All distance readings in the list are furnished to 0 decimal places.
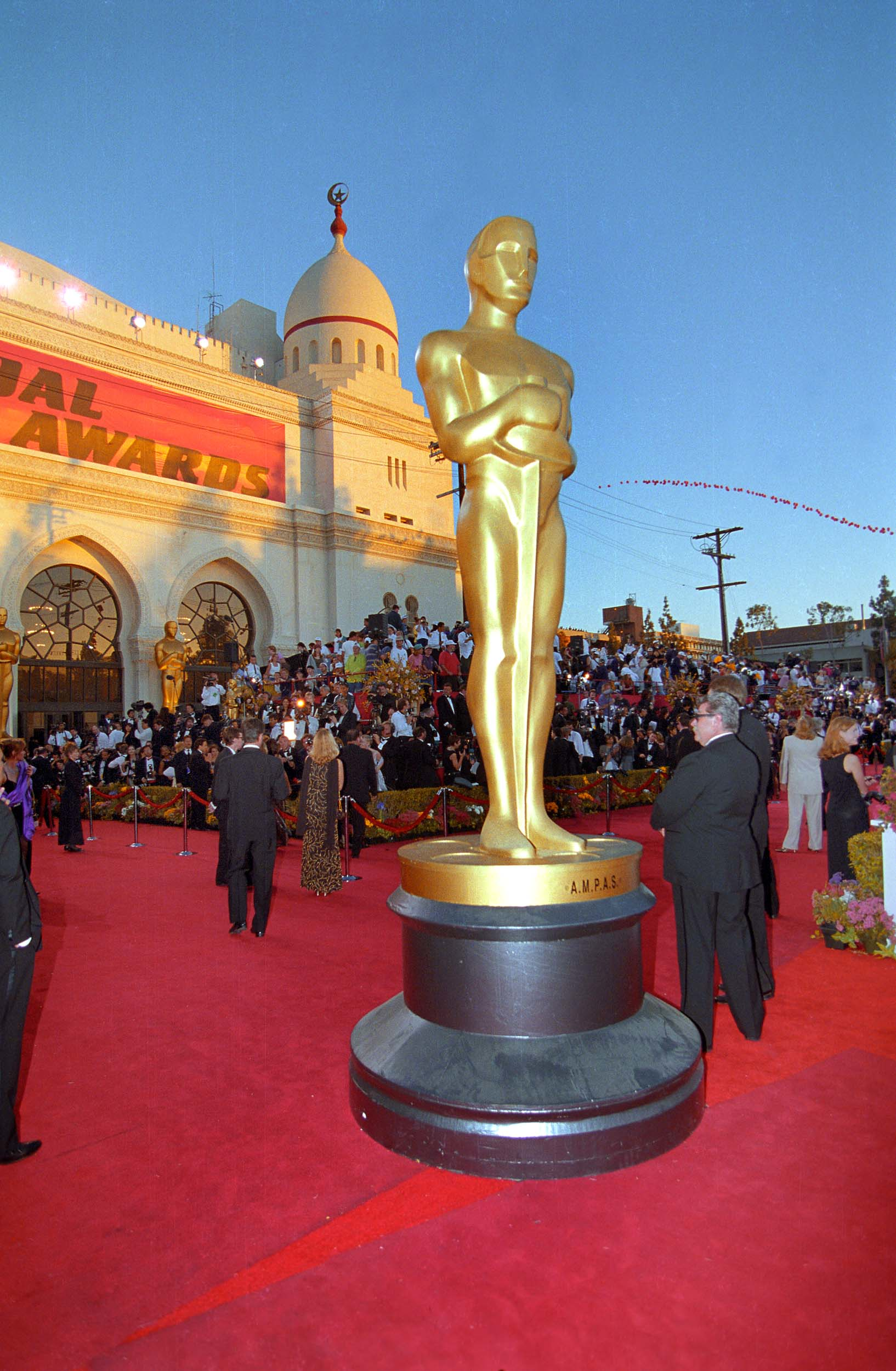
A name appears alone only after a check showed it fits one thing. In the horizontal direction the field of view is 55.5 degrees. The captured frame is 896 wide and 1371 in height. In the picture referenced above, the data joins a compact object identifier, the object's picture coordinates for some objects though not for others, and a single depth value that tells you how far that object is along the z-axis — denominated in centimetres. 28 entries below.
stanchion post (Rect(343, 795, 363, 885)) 989
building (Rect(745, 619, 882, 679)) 7162
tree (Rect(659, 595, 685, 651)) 3550
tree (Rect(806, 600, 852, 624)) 8819
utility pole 3981
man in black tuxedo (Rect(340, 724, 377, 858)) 1080
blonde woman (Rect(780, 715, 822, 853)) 982
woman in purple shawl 742
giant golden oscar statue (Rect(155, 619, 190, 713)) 2766
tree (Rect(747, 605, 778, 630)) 8344
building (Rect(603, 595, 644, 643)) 4928
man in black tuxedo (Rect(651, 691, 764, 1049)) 427
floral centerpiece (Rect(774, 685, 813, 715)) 2772
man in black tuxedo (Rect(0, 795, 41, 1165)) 343
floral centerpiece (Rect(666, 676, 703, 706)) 2397
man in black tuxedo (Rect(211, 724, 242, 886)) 745
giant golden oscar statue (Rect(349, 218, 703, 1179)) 326
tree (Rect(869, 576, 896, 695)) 4788
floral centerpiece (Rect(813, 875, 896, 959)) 612
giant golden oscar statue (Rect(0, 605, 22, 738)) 2123
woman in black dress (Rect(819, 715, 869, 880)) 692
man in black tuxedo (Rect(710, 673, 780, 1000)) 486
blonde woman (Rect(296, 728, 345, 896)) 880
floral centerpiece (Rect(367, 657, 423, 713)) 1798
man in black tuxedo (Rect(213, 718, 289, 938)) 717
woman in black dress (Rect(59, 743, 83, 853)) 1265
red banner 2572
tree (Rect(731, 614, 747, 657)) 4856
